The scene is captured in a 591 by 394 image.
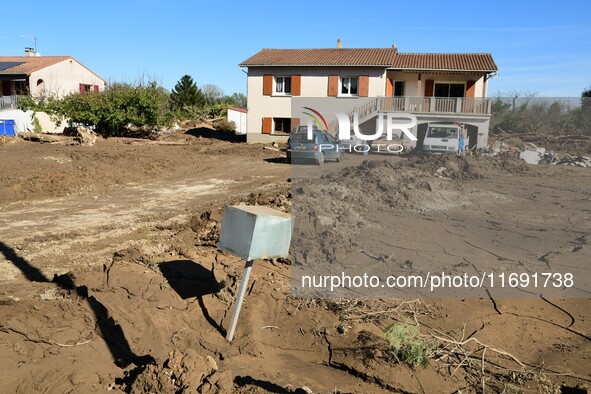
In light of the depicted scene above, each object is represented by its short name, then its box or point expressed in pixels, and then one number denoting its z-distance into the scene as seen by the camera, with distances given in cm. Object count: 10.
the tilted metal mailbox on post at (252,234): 503
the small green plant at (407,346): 522
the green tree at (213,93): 6900
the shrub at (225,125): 4973
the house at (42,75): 4434
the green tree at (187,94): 5755
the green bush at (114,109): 3256
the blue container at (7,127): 3300
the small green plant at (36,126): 3509
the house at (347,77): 3556
